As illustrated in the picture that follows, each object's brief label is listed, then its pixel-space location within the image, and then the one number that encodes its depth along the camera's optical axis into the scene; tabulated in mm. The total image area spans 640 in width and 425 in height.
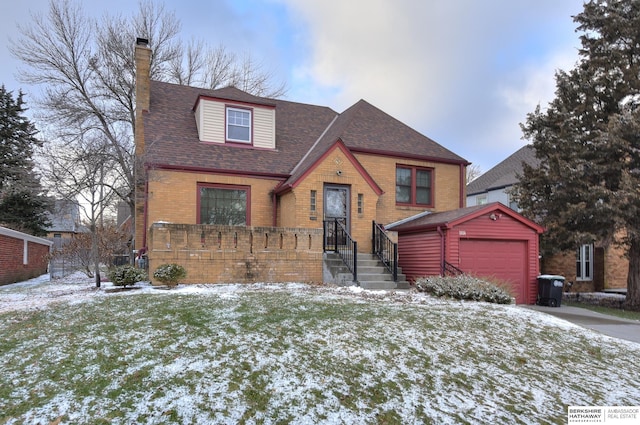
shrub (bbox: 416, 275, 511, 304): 10633
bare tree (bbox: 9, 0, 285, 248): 21094
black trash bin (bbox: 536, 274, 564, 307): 14125
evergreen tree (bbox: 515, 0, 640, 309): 13766
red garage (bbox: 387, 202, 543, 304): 13508
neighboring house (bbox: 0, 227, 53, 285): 16438
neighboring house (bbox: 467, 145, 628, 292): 19328
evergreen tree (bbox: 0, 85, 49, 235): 27766
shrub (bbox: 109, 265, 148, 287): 11078
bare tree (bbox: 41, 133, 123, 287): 11703
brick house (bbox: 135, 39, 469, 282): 12344
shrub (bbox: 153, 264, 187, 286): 10852
